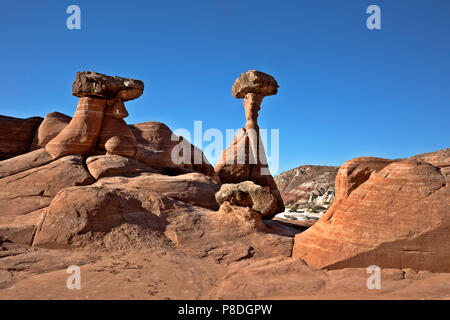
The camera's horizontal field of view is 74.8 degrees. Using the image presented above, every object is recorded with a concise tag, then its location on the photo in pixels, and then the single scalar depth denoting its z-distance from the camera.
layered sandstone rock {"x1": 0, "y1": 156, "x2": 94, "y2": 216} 8.41
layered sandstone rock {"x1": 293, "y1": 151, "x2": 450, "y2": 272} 4.68
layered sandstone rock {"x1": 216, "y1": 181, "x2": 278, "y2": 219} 7.95
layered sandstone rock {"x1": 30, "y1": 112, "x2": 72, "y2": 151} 12.34
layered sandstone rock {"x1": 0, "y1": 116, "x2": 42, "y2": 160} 12.41
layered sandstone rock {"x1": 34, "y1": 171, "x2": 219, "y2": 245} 6.11
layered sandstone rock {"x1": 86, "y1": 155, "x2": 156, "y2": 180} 9.95
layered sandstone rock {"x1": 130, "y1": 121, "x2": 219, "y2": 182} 17.03
